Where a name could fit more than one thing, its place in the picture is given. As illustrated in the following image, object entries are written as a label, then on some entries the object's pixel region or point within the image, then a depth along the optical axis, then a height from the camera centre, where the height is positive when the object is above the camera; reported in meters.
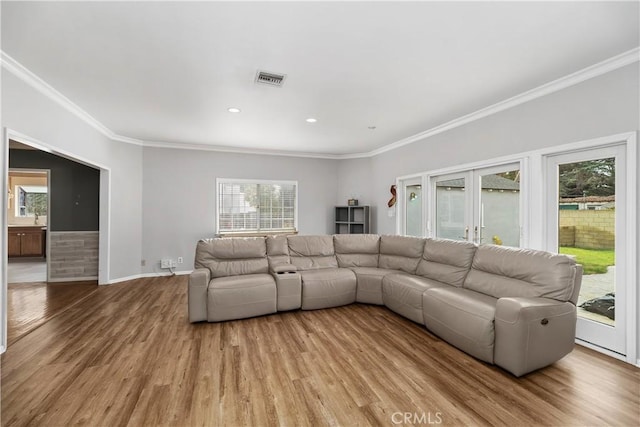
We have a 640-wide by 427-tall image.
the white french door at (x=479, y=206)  3.54 +0.13
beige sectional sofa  2.31 -0.82
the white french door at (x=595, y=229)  2.56 -0.13
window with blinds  6.07 +0.17
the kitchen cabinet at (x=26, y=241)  7.27 -0.77
